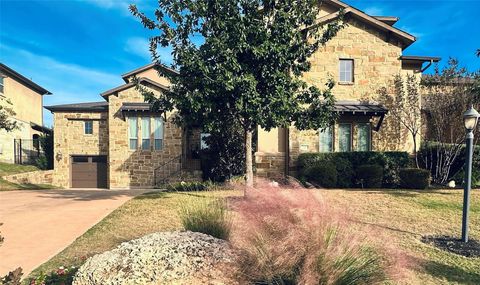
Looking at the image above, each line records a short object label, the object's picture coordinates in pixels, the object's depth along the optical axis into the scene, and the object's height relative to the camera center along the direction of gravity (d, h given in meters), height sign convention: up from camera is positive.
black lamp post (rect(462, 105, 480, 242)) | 6.43 -0.33
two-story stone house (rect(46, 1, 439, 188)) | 15.77 +1.27
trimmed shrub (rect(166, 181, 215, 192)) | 12.94 -1.79
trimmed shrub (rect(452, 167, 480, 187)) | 14.06 -1.56
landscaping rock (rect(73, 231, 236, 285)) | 3.66 -1.46
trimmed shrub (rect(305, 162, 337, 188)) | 13.53 -1.36
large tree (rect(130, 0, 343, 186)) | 8.68 +2.47
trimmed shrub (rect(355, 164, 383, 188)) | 13.74 -1.40
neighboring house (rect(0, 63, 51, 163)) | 24.66 +2.40
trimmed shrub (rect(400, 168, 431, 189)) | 12.76 -1.43
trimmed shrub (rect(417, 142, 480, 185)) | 14.41 -0.81
